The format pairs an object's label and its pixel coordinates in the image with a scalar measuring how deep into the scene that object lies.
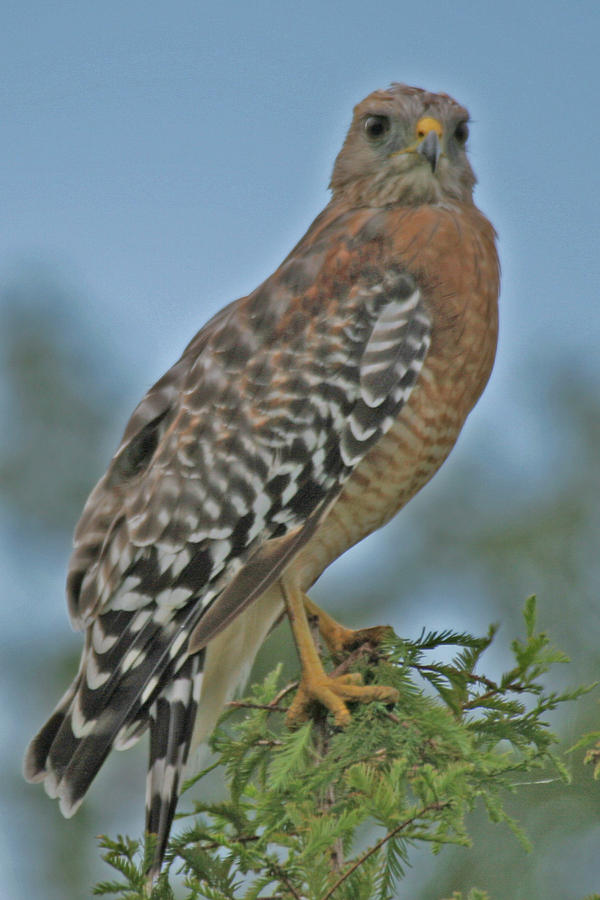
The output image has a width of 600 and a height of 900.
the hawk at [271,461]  7.91
